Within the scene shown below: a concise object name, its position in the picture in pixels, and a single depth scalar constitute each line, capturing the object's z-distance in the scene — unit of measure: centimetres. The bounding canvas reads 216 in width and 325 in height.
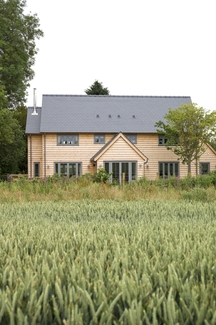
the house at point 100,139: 4019
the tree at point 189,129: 3953
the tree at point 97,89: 6569
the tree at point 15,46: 4081
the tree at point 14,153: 4950
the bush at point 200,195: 1407
